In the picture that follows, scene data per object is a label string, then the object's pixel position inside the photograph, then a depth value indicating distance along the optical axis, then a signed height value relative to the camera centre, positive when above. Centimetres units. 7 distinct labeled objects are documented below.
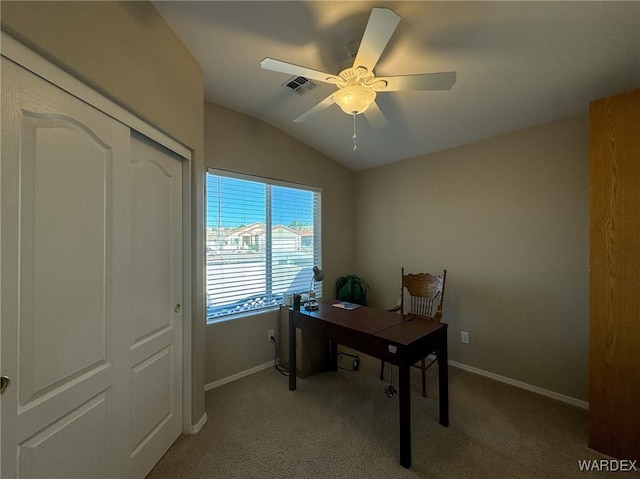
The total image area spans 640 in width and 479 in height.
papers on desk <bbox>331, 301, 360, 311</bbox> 275 -65
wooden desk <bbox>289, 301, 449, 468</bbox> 178 -72
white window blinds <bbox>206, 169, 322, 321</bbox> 276 +1
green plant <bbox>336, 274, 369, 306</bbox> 365 -65
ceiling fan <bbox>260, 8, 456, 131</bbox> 135 +93
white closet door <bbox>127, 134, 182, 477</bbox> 160 -40
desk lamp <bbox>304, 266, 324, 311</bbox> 273 -60
